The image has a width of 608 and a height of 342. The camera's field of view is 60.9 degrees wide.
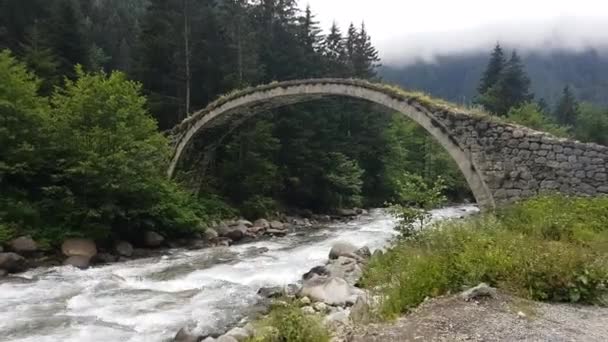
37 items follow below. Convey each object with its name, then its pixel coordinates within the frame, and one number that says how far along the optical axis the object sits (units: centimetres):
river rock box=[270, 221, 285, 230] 2170
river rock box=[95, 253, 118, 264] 1391
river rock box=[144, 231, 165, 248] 1596
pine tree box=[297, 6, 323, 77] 3209
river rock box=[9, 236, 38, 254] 1279
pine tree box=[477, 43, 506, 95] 4878
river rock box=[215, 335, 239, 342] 670
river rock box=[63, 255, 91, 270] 1294
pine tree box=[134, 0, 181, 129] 2502
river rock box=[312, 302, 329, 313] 775
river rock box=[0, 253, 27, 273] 1180
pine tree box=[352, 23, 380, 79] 3912
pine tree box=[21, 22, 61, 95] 2136
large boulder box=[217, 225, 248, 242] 1894
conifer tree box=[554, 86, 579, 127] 6003
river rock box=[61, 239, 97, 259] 1351
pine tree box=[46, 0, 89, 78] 2445
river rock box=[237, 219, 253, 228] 2091
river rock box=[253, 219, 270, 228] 2136
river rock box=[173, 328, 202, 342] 750
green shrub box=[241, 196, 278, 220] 2295
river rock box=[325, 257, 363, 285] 1014
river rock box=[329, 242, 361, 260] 1304
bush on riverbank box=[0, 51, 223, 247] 1400
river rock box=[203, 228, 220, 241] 1803
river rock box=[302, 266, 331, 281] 1096
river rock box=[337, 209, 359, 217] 2795
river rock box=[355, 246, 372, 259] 1235
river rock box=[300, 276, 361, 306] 838
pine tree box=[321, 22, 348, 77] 3481
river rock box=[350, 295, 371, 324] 559
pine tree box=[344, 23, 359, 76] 4105
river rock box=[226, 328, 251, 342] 674
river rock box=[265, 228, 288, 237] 2040
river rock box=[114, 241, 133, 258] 1471
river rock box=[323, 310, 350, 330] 576
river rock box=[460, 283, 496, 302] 530
